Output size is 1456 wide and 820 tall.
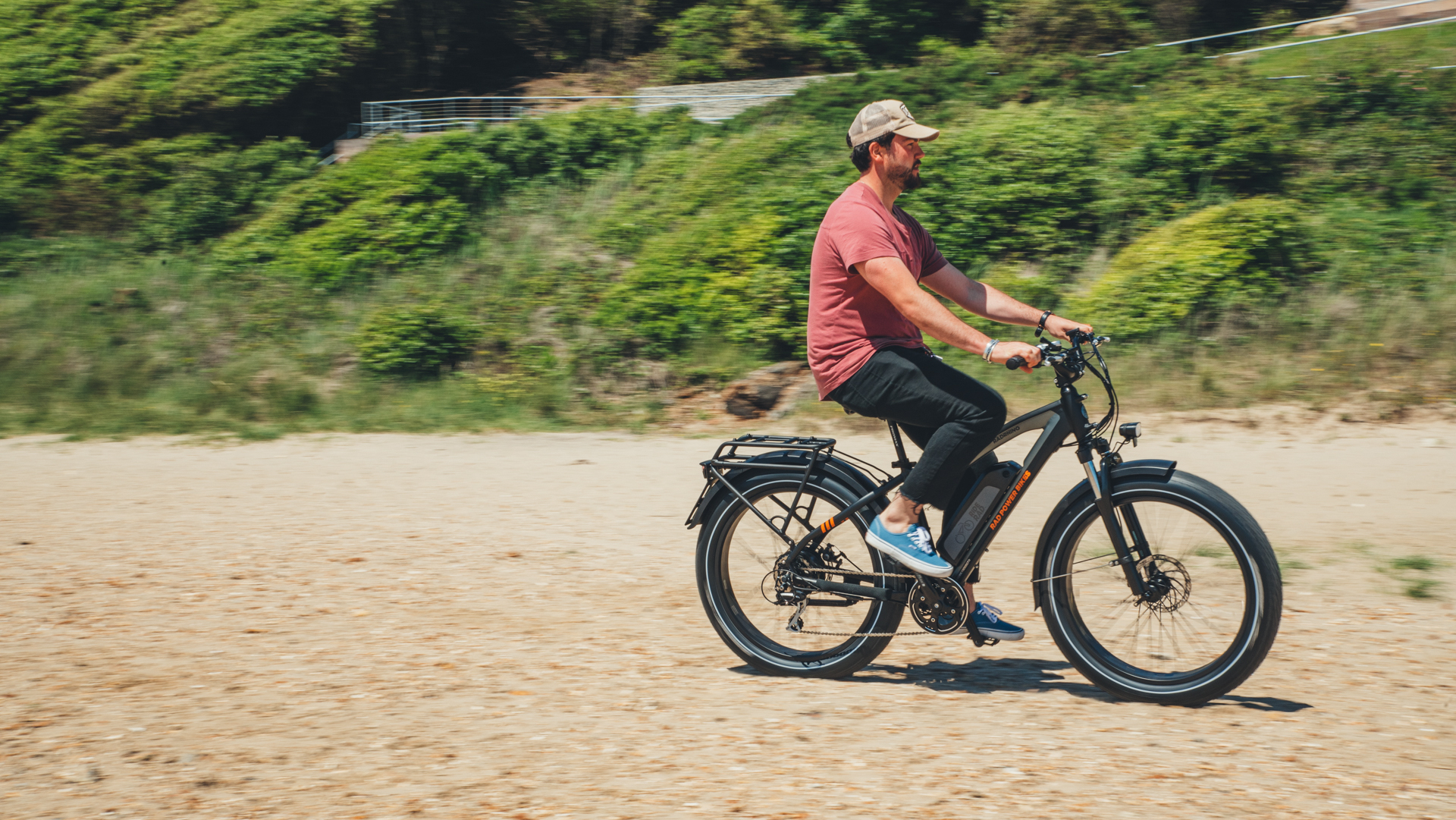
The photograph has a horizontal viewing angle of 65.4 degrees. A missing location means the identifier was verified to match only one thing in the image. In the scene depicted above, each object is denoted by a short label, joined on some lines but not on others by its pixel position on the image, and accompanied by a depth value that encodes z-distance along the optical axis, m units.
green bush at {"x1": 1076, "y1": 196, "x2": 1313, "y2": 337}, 10.61
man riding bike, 3.90
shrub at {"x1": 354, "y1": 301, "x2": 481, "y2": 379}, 11.95
